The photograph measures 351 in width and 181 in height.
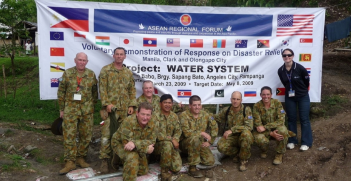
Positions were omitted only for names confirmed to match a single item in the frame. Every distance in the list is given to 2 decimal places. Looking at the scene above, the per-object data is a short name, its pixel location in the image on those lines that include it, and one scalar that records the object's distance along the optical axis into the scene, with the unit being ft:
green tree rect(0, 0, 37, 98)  29.48
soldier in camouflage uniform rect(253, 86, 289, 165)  16.80
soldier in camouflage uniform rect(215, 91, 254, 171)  16.61
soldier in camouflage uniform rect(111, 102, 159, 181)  14.03
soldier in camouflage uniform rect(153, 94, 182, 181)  15.16
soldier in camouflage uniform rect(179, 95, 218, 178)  16.02
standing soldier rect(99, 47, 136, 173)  16.24
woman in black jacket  17.85
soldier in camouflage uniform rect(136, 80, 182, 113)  16.69
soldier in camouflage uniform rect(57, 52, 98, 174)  16.29
